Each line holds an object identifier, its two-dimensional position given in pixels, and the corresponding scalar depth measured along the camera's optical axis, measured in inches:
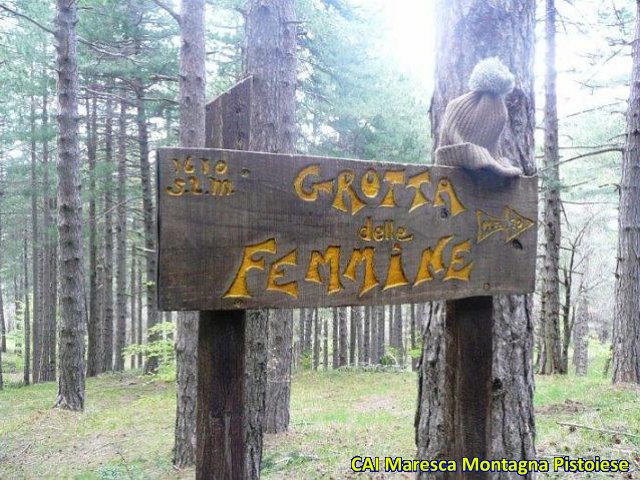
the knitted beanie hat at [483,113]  77.6
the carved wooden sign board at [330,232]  56.1
